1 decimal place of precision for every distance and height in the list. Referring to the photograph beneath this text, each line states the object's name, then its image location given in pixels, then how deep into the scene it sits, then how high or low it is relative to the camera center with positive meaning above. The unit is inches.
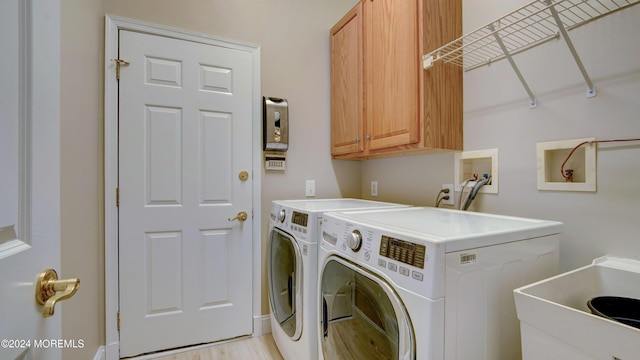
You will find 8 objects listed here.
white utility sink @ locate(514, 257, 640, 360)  23.5 -14.4
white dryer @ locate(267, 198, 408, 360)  53.1 -20.9
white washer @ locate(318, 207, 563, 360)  29.2 -12.8
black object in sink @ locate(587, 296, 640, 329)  32.5 -15.8
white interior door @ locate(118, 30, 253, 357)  69.1 -3.8
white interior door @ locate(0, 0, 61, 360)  18.0 +0.7
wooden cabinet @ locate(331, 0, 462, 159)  58.6 +23.8
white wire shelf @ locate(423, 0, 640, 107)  40.9 +26.6
